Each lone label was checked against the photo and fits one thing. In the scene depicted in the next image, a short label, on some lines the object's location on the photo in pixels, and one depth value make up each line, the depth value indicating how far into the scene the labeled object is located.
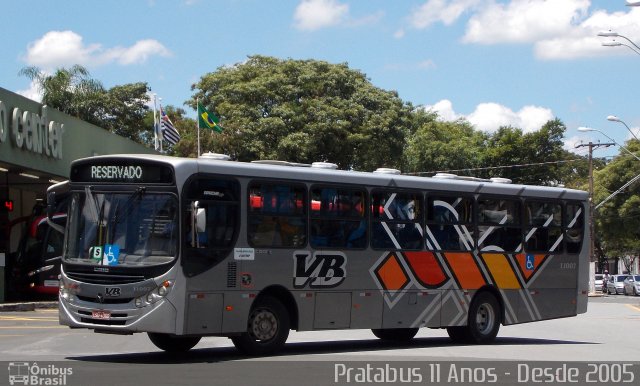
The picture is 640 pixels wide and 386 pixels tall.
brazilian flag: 47.47
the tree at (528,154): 79.19
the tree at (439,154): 79.00
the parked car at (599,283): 76.88
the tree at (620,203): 74.94
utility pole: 61.97
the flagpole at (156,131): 46.41
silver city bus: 15.41
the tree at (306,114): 60.44
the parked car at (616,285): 72.81
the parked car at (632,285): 67.75
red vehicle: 34.31
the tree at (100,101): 55.69
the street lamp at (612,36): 37.53
